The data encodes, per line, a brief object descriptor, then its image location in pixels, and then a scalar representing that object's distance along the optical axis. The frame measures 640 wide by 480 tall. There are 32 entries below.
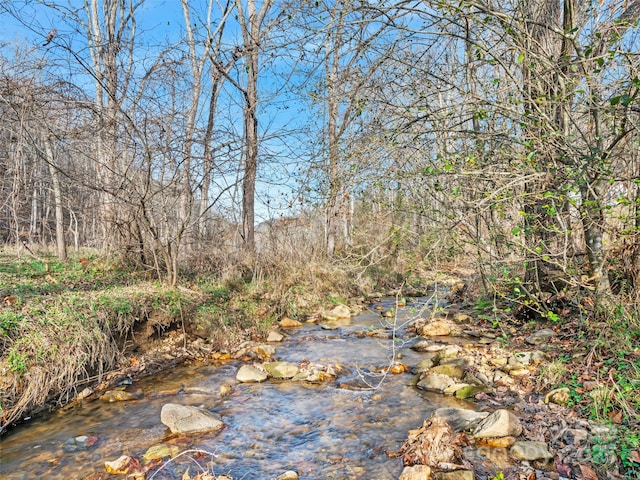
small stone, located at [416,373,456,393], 5.38
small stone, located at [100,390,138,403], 5.29
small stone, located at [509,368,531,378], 5.33
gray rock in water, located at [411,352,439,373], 6.00
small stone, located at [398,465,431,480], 3.45
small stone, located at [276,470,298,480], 3.59
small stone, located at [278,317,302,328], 9.09
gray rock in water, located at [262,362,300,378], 6.21
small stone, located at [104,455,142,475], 3.74
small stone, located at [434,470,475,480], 3.40
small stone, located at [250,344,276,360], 7.10
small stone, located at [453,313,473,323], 8.51
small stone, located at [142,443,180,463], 3.98
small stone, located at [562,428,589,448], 3.63
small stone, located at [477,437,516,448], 3.87
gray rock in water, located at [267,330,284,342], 7.92
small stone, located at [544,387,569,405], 4.35
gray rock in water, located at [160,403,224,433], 4.50
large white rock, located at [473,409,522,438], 3.95
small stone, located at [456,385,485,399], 5.14
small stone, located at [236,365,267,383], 6.07
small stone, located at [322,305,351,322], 9.72
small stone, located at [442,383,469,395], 5.27
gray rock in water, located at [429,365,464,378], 5.62
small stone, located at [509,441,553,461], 3.60
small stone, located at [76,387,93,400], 5.24
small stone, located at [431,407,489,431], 4.18
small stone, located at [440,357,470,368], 5.79
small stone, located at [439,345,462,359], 6.36
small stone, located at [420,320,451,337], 7.91
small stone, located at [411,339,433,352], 7.05
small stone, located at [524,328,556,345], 6.00
